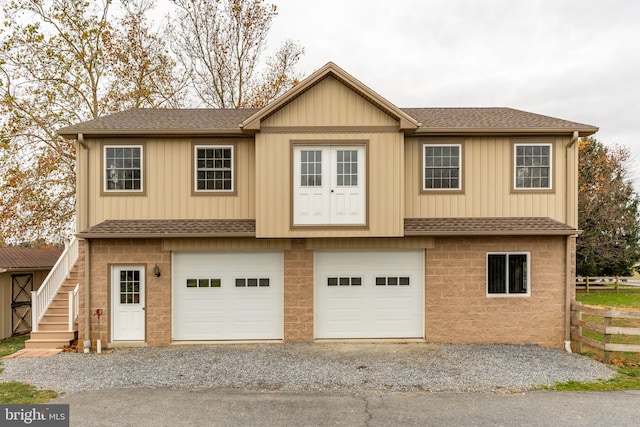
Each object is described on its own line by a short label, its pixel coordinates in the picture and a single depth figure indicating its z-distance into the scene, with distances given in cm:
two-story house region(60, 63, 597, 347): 1005
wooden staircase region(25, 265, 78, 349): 1022
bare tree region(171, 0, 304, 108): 2117
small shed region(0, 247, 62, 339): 1502
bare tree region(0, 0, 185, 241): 1727
